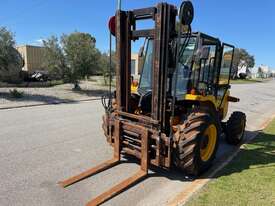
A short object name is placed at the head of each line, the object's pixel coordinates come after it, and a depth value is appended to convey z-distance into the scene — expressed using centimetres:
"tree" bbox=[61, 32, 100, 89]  1812
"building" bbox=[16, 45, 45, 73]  3462
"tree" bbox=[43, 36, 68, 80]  1816
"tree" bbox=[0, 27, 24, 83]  1466
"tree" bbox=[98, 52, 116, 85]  2215
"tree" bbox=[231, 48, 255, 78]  7275
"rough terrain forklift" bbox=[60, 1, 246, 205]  420
